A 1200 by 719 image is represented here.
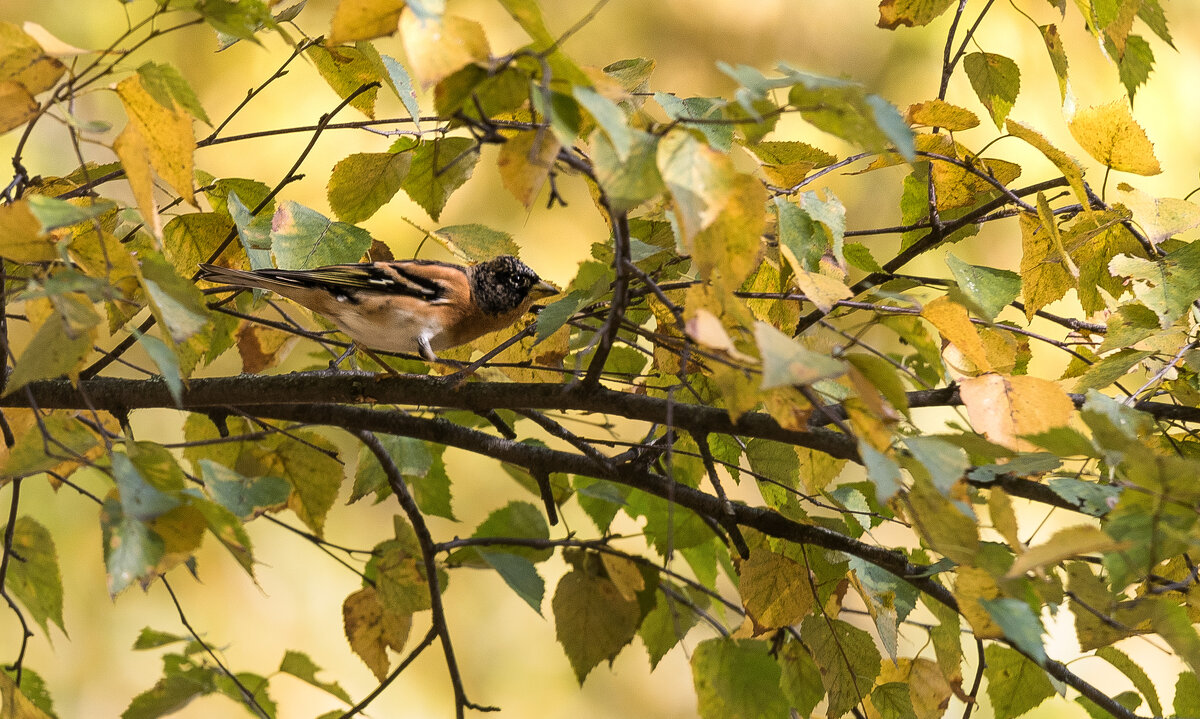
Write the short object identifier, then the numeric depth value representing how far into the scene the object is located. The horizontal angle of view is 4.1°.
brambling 6.83
